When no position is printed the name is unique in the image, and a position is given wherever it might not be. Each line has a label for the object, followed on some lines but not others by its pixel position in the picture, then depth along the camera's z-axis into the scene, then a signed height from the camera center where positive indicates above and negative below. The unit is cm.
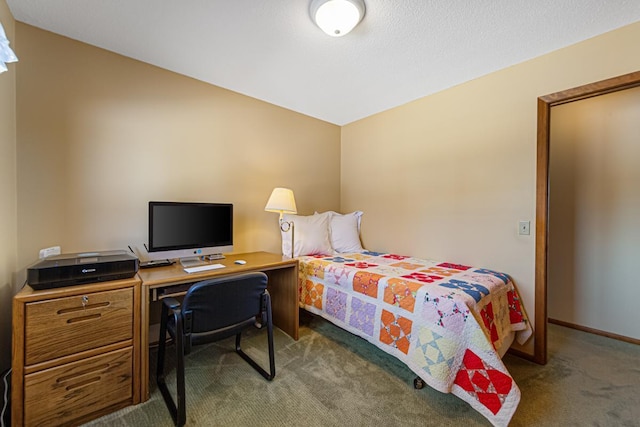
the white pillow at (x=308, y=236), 264 -26
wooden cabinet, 117 -70
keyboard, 173 -40
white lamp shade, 240 +9
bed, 137 -67
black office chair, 132 -58
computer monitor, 182 -13
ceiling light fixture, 143 +113
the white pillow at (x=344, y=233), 294 -24
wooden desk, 146 -50
